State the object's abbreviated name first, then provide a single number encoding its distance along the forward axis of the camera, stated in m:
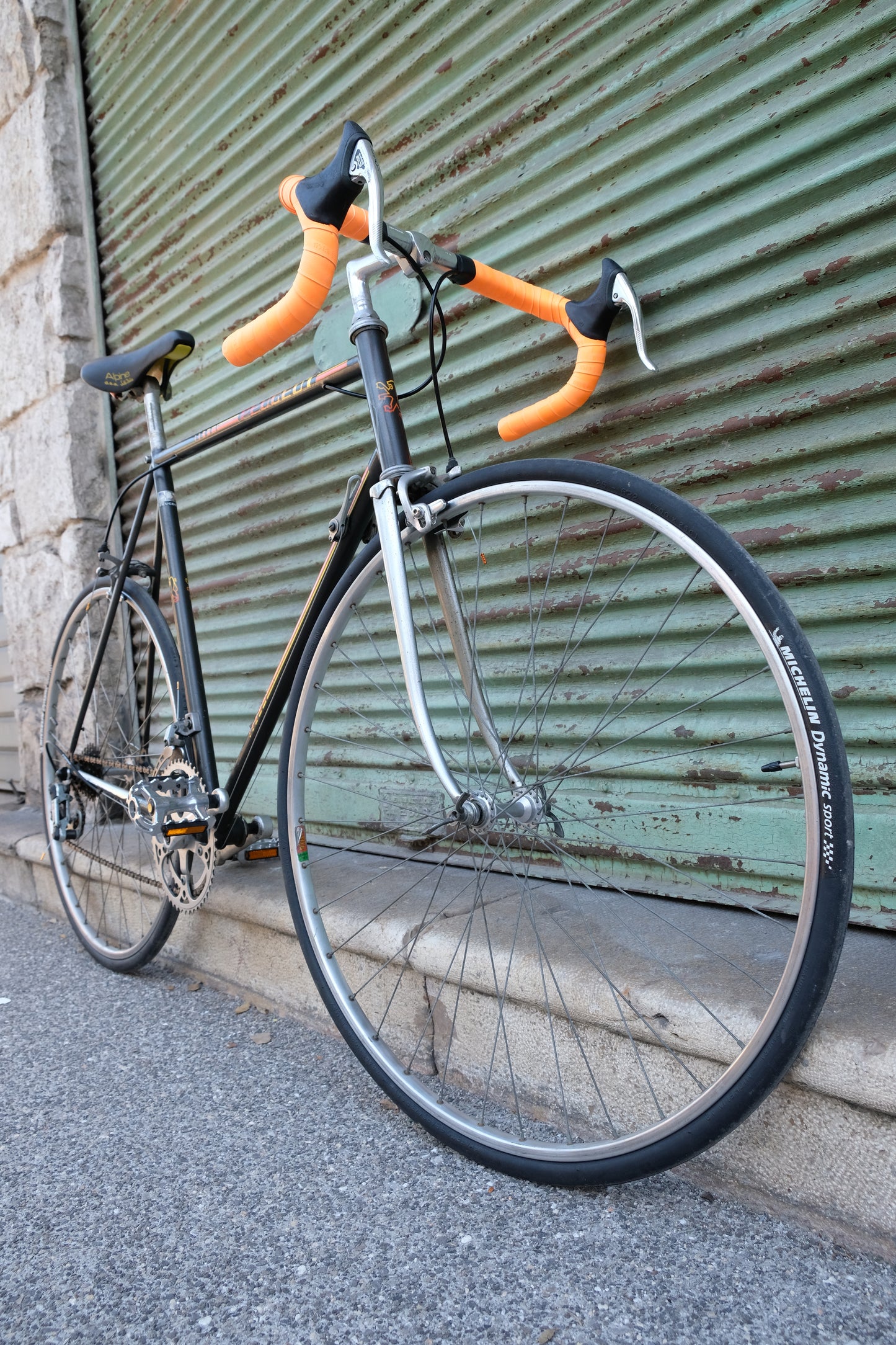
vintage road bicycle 1.28
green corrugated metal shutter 1.55
